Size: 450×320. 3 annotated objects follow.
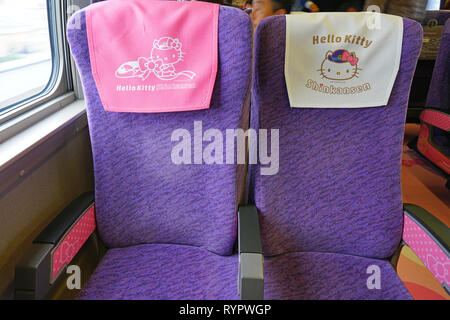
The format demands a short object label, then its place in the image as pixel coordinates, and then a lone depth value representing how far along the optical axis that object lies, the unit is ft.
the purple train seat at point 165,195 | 3.60
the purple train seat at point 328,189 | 3.80
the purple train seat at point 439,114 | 8.49
